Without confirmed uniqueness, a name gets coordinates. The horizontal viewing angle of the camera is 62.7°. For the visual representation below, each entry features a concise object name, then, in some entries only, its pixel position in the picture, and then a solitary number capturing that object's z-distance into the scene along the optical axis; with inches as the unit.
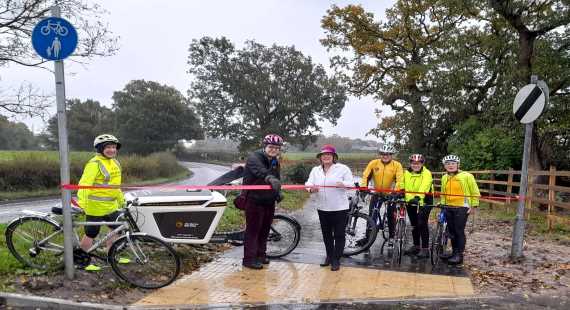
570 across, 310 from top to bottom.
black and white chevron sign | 270.0
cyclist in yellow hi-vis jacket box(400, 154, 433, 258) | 296.4
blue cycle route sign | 197.2
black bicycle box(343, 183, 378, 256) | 302.8
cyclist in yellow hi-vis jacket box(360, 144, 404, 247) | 322.0
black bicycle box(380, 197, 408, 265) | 288.5
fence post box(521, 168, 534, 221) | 436.1
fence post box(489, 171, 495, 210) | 604.6
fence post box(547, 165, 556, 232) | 402.6
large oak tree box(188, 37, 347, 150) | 1744.6
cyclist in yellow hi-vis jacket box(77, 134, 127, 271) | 213.9
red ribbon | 209.8
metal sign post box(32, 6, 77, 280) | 197.9
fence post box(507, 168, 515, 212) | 525.5
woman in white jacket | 258.5
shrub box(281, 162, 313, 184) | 1136.7
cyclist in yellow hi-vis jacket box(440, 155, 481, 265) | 281.4
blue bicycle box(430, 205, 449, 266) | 281.9
